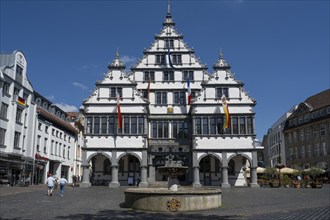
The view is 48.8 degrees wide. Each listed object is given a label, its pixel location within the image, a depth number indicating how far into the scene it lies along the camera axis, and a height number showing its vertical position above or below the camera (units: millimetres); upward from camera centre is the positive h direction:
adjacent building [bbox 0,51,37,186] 38250 +6080
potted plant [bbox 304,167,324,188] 45469 +594
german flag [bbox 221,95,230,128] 40406 +6748
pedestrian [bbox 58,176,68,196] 26380 -654
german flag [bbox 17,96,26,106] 41188 +8253
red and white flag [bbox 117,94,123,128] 40906 +6199
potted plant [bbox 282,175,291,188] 42719 -745
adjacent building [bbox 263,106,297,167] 77250 +7812
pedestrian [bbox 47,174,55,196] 26347 -730
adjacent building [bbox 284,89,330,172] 60181 +7538
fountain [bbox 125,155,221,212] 16203 -1146
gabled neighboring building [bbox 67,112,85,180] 63656 +6306
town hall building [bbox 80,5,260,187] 41219 +6030
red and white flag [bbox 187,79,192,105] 43381 +9551
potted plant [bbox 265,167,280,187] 41656 +315
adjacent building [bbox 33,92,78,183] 47906 +4679
